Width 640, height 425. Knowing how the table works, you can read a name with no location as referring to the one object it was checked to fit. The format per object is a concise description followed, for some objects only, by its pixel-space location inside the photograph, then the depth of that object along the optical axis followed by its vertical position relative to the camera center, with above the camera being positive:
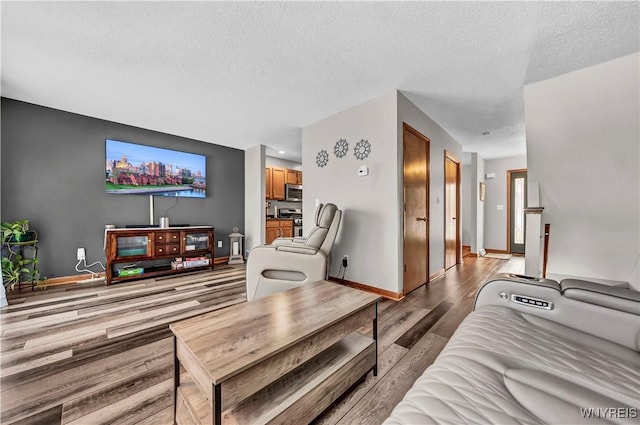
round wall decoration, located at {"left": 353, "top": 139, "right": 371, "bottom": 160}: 2.89 +0.75
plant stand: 2.86 -0.55
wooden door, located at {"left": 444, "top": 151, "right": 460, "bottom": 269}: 4.00 -0.01
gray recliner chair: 2.29 -0.51
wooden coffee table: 0.79 -0.57
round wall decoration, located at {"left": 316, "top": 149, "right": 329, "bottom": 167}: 3.37 +0.75
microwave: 5.59 +0.45
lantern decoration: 4.66 -0.74
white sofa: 0.58 -0.49
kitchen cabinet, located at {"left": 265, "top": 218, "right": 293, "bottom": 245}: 5.16 -0.41
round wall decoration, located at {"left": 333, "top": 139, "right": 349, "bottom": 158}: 3.12 +0.83
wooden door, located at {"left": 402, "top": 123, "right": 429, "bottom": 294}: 2.85 +0.02
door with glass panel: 5.54 -0.01
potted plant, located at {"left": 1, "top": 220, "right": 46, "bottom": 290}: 2.72 -0.55
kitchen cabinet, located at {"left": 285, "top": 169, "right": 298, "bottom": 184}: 5.68 +0.83
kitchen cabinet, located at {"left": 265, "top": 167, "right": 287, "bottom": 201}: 5.30 +0.65
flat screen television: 3.57 +0.66
